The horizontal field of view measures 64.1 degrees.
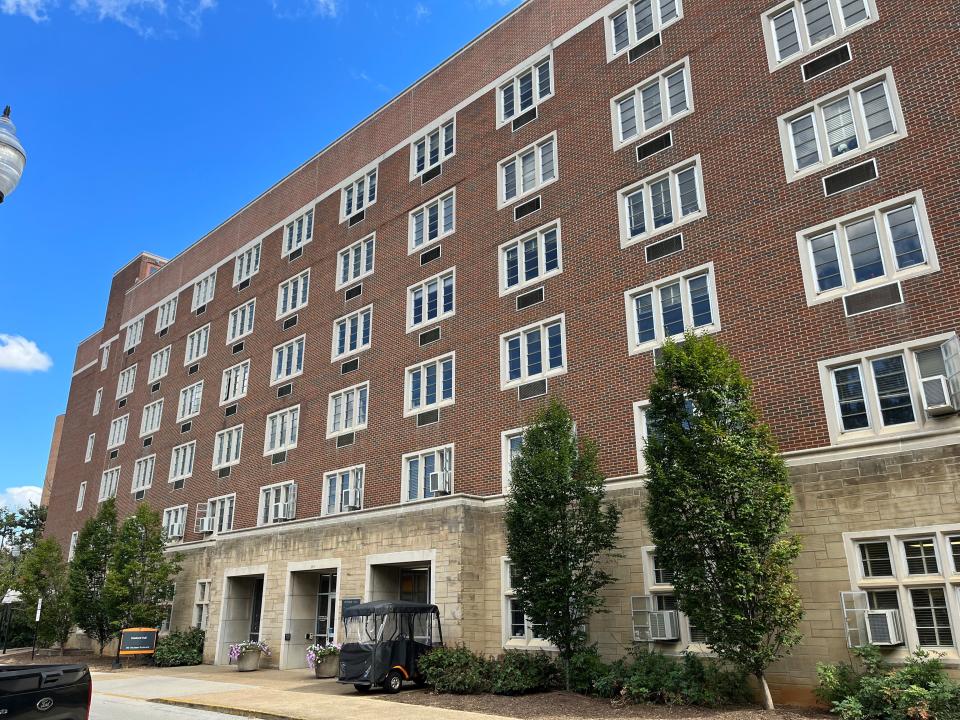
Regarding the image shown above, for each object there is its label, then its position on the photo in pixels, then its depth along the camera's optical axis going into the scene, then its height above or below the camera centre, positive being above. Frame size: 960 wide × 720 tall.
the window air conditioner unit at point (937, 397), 14.72 +4.01
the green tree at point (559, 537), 17.50 +1.80
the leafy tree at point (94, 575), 32.84 +2.01
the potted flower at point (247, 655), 25.52 -1.06
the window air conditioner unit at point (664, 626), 17.50 -0.20
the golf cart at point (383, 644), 18.67 -0.57
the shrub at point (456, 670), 18.00 -1.17
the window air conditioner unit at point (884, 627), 14.25 -0.23
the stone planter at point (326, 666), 22.55 -1.27
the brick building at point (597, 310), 15.77 +8.51
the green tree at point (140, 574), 31.52 +1.95
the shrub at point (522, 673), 17.55 -1.23
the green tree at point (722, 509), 14.08 +1.93
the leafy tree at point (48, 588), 36.56 +1.67
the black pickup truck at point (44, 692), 5.72 -0.51
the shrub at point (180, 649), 29.41 -0.98
